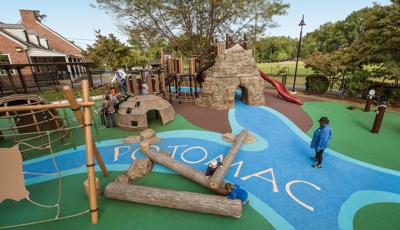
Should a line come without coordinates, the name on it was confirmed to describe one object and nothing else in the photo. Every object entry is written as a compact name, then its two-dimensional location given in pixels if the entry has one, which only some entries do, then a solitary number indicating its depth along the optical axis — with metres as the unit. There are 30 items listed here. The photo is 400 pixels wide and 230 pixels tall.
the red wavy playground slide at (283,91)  11.64
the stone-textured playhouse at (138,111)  8.05
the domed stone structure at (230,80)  10.37
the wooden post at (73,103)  3.12
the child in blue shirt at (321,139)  4.87
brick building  18.92
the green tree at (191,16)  15.37
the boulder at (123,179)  4.44
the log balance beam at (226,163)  4.05
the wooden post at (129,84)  10.73
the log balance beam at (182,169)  4.29
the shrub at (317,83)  13.79
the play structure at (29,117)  7.05
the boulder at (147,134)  7.24
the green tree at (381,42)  10.12
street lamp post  13.53
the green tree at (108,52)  22.89
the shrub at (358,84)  11.77
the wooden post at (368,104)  9.79
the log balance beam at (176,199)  3.62
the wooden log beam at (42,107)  3.23
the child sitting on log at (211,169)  4.25
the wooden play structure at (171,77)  10.84
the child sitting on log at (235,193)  3.74
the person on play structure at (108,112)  8.27
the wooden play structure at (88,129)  3.45
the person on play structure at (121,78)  10.80
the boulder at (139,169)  4.80
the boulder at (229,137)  7.00
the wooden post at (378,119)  7.08
